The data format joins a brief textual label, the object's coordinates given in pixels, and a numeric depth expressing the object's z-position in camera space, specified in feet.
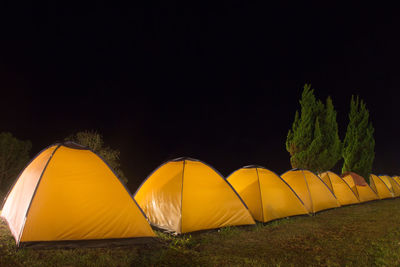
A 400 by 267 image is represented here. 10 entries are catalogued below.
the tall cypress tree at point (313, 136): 63.67
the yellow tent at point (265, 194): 28.96
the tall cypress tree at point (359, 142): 74.84
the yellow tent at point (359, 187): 49.88
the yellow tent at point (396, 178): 78.42
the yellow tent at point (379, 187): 60.51
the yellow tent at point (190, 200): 23.09
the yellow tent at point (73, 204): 17.22
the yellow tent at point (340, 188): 42.96
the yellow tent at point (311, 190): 35.04
